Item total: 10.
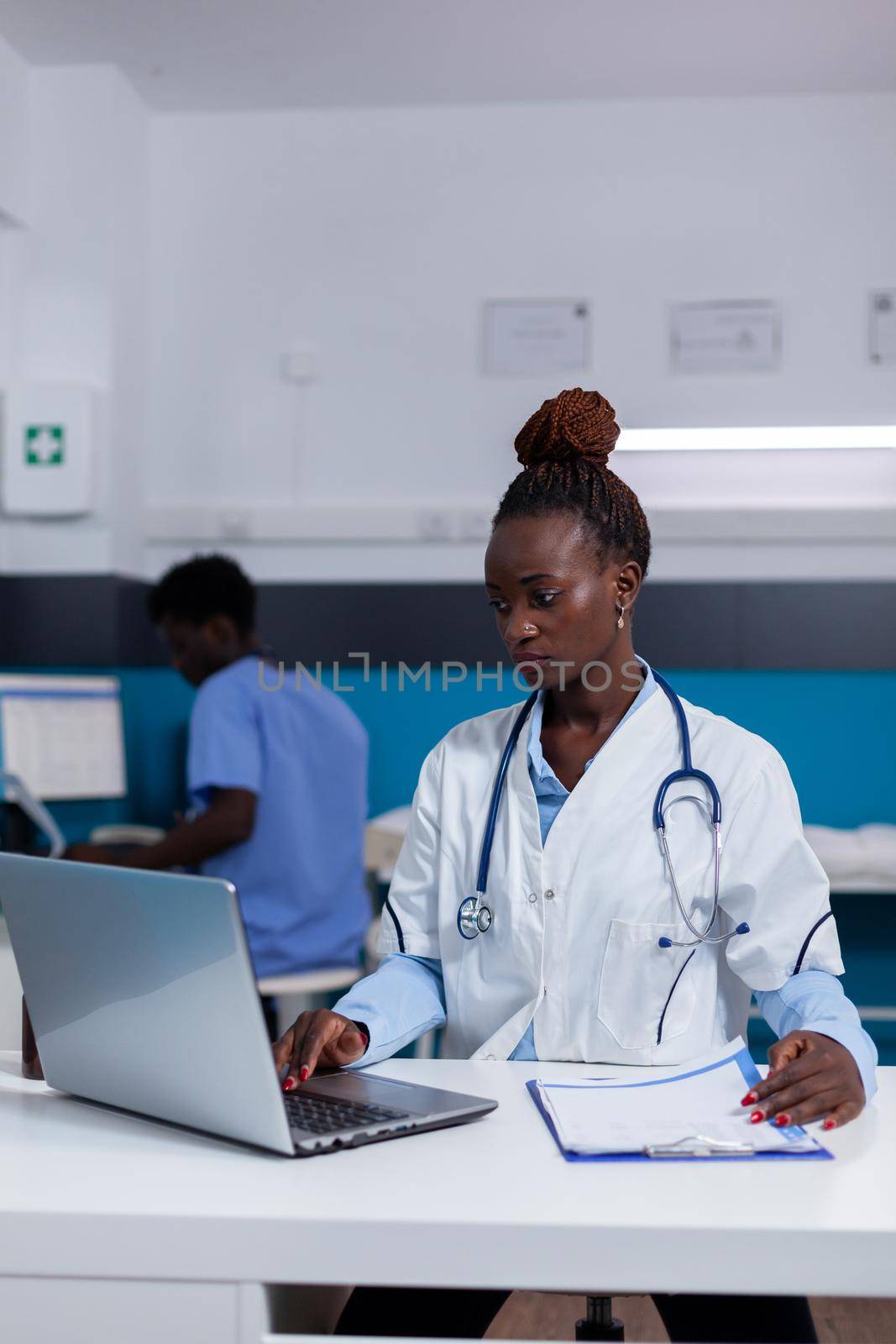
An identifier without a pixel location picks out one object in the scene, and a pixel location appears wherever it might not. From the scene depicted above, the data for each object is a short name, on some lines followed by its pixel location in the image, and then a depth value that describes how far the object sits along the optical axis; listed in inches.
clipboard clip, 35.2
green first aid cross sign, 128.2
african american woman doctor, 49.4
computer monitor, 121.1
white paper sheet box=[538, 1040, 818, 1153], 36.0
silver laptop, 33.8
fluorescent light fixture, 100.0
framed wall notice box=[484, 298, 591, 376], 134.1
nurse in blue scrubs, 100.0
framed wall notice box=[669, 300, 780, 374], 132.0
